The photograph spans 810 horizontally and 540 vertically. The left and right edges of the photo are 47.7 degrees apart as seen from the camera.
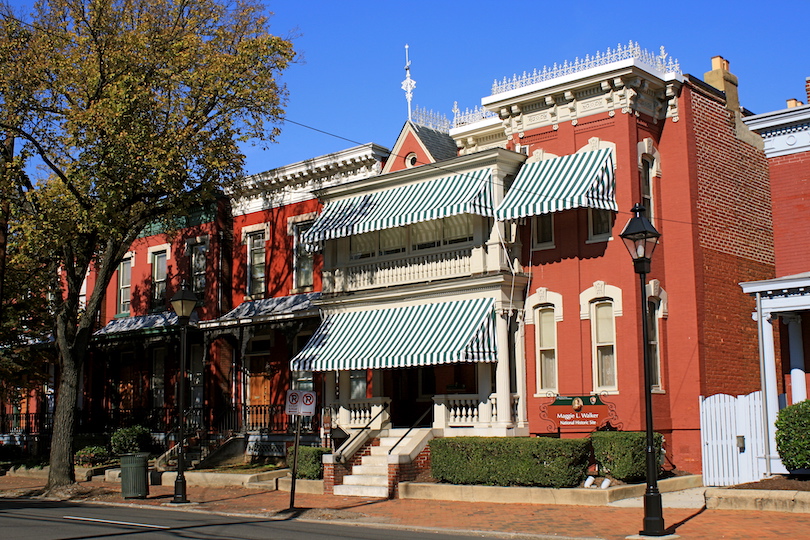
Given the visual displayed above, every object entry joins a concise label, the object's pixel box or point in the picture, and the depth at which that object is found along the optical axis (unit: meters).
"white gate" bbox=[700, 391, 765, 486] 19.78
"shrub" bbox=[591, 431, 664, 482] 19.38
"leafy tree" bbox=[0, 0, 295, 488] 22.83
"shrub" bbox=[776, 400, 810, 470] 17.23
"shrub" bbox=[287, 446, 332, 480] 23.17
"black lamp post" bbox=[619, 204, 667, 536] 14.12
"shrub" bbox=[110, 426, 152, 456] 29.92
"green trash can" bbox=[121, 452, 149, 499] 22.31
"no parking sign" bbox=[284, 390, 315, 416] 18.75
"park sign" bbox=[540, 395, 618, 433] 21.08
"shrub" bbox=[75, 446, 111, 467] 29.16
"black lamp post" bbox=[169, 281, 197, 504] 21.12
